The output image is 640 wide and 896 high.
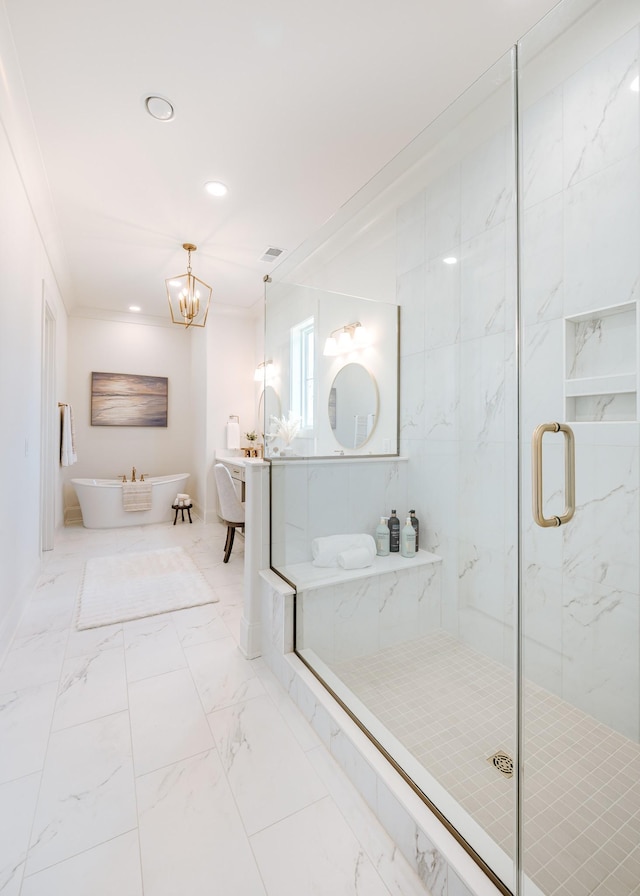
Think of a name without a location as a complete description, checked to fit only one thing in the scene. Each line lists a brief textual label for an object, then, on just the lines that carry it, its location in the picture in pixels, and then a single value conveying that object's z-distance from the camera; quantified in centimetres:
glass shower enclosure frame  105
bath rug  269
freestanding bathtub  500
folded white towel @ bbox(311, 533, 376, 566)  199
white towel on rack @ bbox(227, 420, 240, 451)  533
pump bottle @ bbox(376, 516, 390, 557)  195
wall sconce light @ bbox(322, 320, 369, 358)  224
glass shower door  105
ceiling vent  376
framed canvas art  573
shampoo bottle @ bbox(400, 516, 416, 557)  190
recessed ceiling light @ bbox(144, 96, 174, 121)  206
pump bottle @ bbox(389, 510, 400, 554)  194
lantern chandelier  371
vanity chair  372
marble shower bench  180
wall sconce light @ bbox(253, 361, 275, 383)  252
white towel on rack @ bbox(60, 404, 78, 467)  456
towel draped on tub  509
